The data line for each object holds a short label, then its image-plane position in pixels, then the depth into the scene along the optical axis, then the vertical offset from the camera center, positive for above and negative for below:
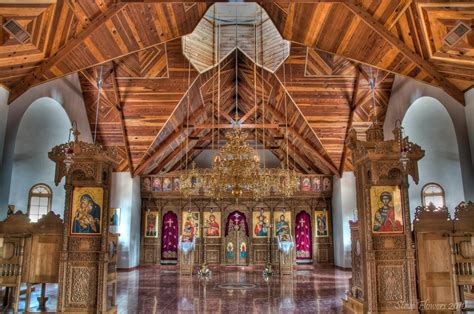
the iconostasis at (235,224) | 17.73 +0.18
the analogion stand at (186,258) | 13.38 -1.07
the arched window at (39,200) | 10.77 +0.82
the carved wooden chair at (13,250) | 6.57 -0.37
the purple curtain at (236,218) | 18.31 +0.44
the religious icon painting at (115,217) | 15.62 +0.46
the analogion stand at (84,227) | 6.46 +0.02
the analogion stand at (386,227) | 6.33 -0.01
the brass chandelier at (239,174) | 9.77 +1.41
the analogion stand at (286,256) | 13.60 -1.05
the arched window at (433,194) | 10.02 +0.84
